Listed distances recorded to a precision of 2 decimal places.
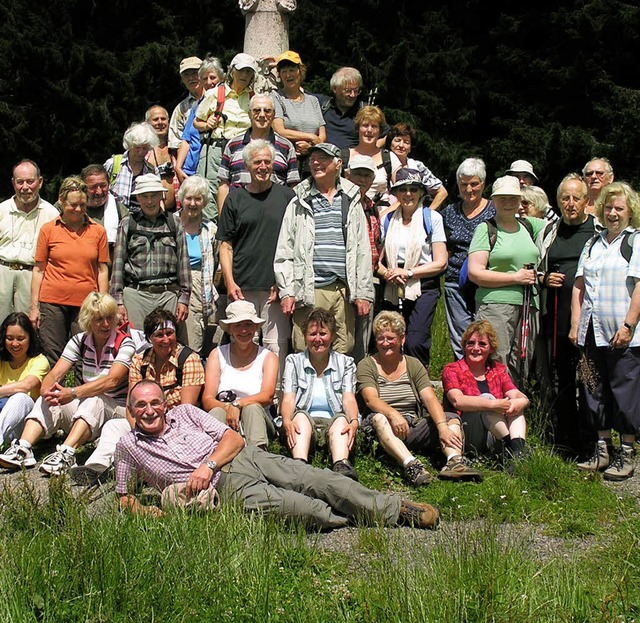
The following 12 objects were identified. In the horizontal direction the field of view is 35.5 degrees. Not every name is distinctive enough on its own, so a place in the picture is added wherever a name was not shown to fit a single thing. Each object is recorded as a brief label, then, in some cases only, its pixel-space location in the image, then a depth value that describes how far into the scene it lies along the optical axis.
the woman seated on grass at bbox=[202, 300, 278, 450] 6.88
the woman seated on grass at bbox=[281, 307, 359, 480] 6.75
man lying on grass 5.66
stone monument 10.84
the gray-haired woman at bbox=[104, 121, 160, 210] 8.59
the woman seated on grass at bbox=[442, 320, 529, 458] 6.89
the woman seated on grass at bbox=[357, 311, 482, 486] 6.74
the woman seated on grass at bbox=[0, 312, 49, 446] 7.12
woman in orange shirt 7.63
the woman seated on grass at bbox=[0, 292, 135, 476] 6.86
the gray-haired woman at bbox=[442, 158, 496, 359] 7.84
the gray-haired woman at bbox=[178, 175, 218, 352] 7.78
